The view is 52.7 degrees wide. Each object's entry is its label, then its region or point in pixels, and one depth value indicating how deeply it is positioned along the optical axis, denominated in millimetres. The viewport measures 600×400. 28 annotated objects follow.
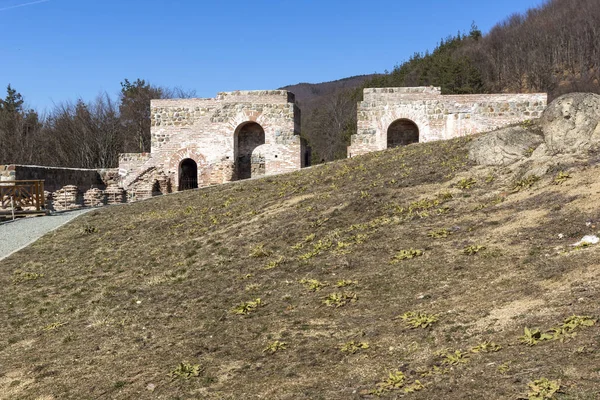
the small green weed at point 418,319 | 5379
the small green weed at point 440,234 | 7691
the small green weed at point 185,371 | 5379
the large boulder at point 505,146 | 10375
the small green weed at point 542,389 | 3745
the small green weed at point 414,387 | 4270
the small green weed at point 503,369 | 4198
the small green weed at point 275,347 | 5594
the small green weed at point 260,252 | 9070
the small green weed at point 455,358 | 4543
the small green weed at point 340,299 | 6410
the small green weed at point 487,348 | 4605
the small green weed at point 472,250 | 6826
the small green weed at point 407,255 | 7227
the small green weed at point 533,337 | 4512
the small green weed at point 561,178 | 8261
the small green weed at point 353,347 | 5221
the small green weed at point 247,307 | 6836
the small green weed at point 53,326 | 7605
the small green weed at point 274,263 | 8389
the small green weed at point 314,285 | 7062
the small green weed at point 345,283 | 6879
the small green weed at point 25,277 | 10234
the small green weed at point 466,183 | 9752
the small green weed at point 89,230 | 13930
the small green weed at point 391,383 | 4379
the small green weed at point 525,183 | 8734
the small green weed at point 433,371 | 4453
